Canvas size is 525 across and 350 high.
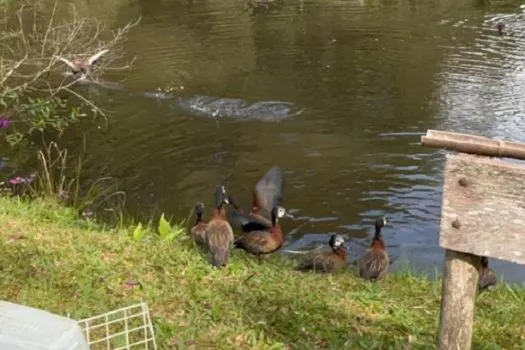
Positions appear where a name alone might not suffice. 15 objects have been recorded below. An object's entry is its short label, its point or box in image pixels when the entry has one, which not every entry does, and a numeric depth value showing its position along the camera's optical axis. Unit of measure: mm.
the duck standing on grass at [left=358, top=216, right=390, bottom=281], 6448
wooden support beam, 3154
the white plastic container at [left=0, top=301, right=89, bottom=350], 2518
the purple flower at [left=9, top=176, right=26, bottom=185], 9586
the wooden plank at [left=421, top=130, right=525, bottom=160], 2916
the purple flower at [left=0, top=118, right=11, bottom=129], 7924
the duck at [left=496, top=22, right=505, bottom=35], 18922
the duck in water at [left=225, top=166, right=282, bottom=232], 8423
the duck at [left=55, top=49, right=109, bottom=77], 13430
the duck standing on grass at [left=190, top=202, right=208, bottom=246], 6869
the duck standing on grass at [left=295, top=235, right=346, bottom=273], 6871
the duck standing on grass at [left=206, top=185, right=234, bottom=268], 6070
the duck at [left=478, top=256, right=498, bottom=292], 6005
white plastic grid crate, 4051
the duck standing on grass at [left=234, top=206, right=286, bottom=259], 7320
